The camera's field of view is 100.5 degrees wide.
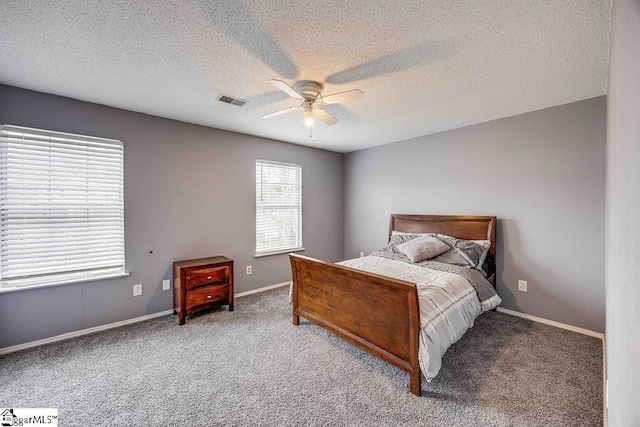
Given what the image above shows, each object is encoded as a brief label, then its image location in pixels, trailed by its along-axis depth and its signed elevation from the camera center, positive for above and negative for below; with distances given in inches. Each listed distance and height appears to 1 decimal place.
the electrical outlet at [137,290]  122.2 -35.7
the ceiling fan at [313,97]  83.5 +37.8
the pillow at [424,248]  129.3 -18.3
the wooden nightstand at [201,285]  120.3 -34.4
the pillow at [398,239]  152.3 -16.2
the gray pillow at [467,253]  123.5 -20.0
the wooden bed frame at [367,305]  76.5 -32.4
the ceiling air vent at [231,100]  105.6 +45.7
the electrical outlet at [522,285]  124.7 -35.0
